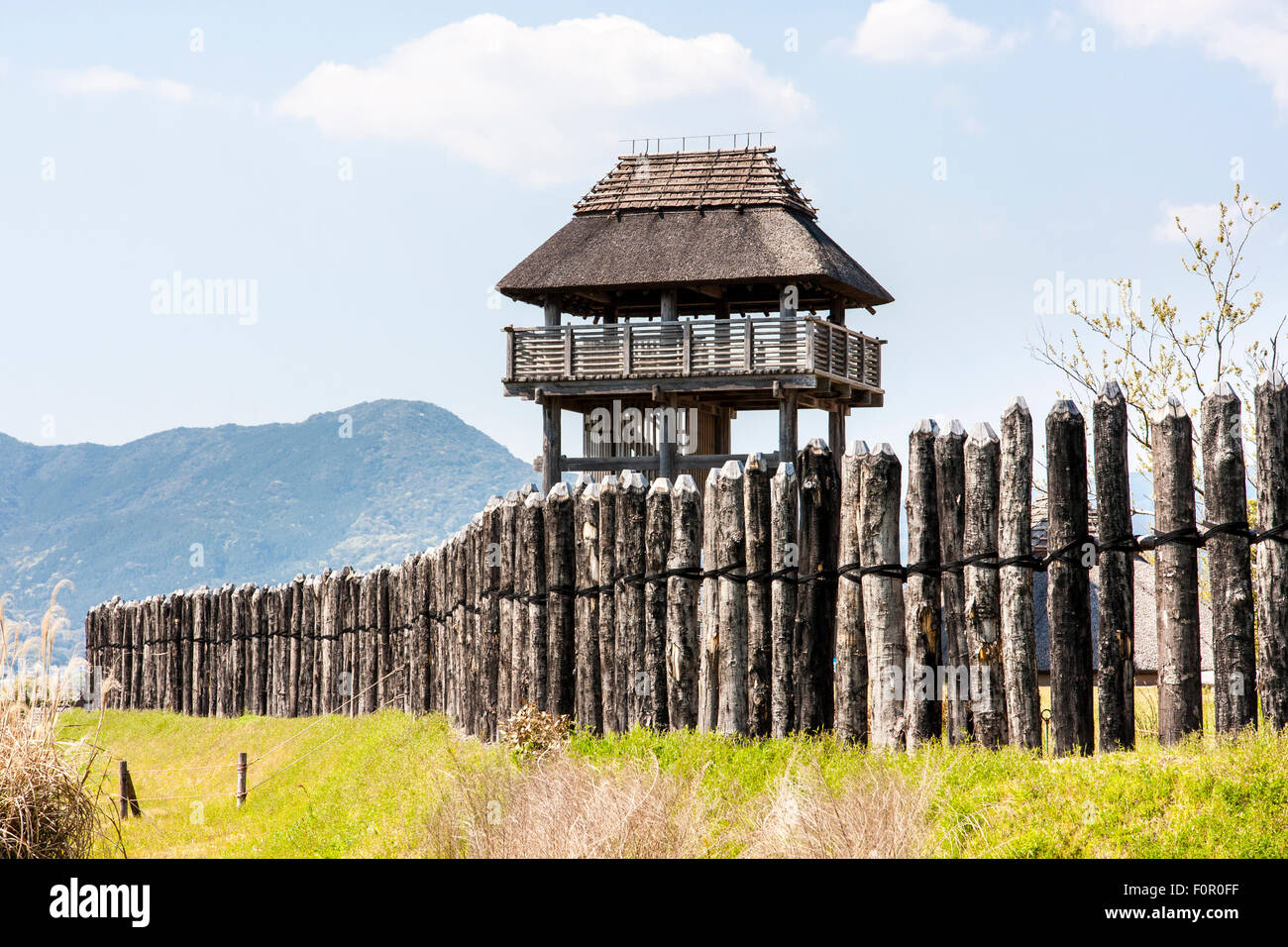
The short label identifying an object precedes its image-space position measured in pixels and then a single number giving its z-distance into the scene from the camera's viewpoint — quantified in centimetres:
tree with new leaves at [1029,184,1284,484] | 1328
